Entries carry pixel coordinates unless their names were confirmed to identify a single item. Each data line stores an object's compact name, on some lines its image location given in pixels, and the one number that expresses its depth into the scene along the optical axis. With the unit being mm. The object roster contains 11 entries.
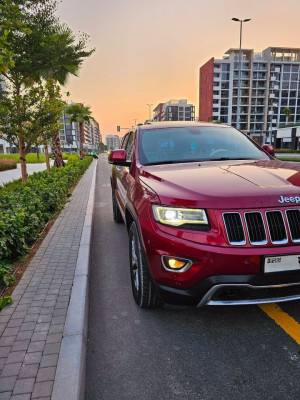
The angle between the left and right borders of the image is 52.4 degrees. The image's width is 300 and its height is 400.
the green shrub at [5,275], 3439
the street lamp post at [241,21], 33594
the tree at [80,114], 34969
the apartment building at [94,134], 168312
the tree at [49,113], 9789
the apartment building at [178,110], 140375
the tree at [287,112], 73375
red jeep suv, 2188
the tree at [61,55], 10758
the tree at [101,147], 182025
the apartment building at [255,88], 83812
